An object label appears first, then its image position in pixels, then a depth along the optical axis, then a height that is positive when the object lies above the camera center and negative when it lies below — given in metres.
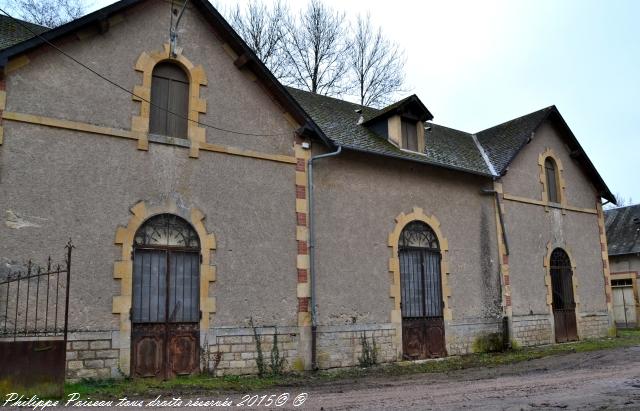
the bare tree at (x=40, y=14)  17.41 +8.95
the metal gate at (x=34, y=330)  7.57 -0.25
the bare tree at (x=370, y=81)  25.41 +9.94
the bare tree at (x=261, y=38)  23.31 +11.00
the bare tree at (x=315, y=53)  23.92 +10.77
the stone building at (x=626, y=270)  23.48 +1.33
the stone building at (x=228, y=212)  9.14 +1.84
